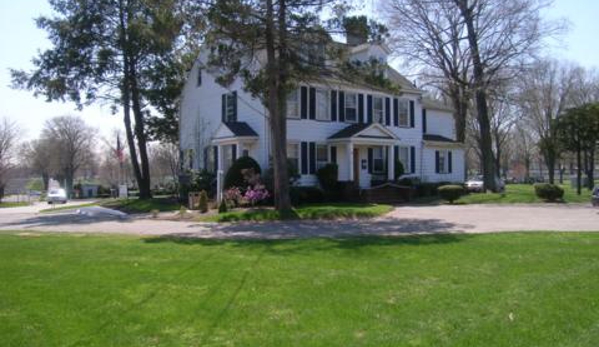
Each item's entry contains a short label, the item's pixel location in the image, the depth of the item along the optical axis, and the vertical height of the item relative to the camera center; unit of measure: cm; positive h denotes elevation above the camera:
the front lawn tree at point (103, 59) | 3092 +706
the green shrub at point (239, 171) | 2503 +26
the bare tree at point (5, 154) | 5473 +276
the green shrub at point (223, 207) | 2131 -120
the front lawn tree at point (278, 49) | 1864 +464
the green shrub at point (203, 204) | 2232 -111
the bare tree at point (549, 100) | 5675 +765
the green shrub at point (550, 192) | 2727 -103
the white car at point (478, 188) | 3827 -111
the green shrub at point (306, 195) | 2505 -93
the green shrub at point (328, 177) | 2767 -9
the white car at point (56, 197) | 4681 -152
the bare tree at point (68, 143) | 7812 +534
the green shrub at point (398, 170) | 3131 +23
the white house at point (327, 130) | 2740 +244
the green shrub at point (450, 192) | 2803 -97
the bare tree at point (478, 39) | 3353 +865
